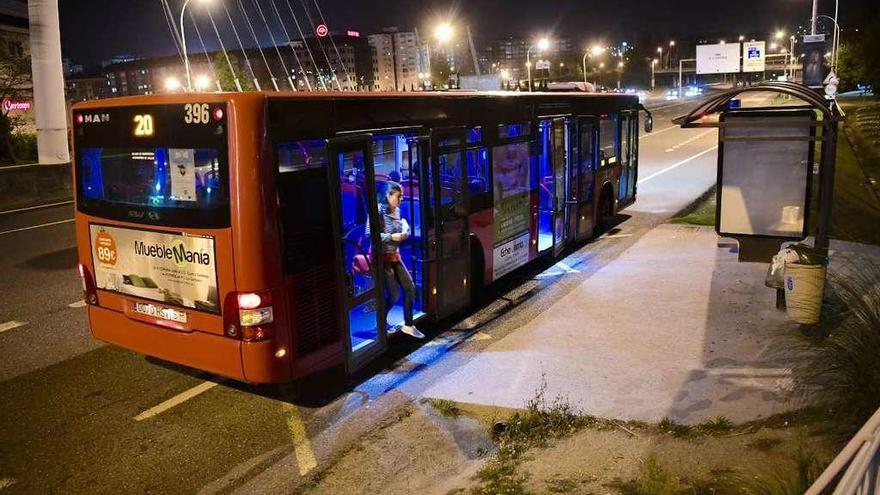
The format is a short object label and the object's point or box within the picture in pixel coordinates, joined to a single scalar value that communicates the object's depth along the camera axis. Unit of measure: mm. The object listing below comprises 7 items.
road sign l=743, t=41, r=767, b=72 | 80188
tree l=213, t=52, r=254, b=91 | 71550
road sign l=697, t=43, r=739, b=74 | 80000
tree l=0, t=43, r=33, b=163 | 27047
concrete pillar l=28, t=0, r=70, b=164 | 21141
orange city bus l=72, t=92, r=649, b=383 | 5691
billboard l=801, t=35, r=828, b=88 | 32469
